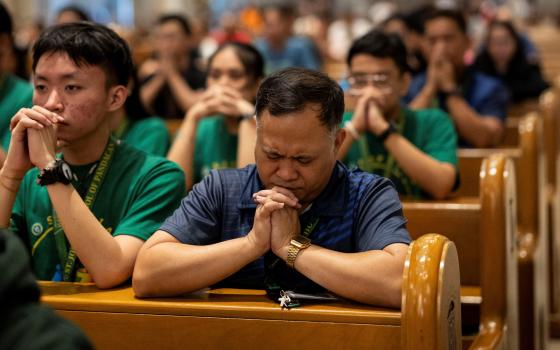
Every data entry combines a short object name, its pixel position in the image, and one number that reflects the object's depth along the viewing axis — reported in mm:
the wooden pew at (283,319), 3188
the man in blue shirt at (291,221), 3578
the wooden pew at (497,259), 4551
